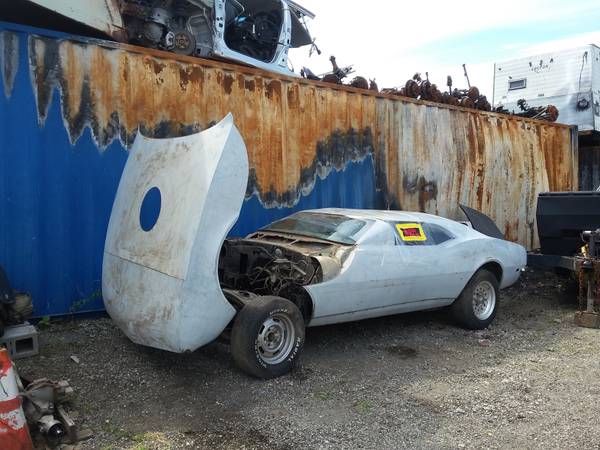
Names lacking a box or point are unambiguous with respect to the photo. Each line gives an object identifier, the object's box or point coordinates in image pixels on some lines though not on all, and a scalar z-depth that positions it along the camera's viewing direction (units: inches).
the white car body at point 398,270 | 184.7
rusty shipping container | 203.2
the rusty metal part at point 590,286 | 246.5
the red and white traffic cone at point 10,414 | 108.1
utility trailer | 252.4
